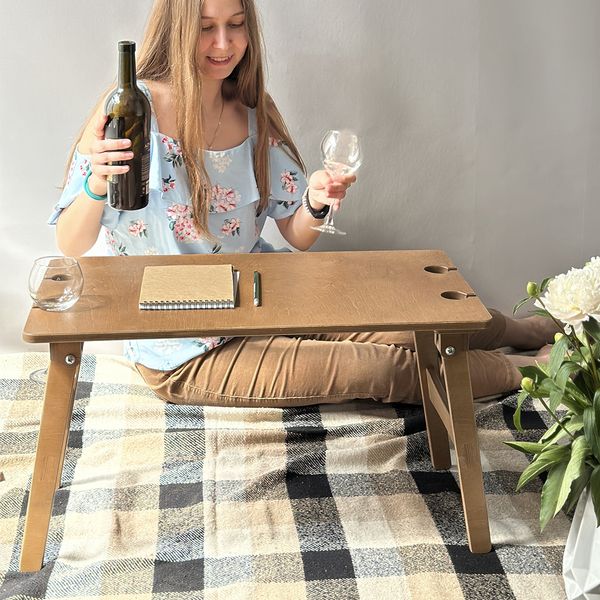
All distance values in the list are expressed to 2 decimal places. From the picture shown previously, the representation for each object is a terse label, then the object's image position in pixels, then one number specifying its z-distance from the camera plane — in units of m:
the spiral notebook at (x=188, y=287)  1.76
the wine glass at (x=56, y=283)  1.75
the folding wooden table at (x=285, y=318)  1.69
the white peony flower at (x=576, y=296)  1.58
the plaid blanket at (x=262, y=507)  1.79
